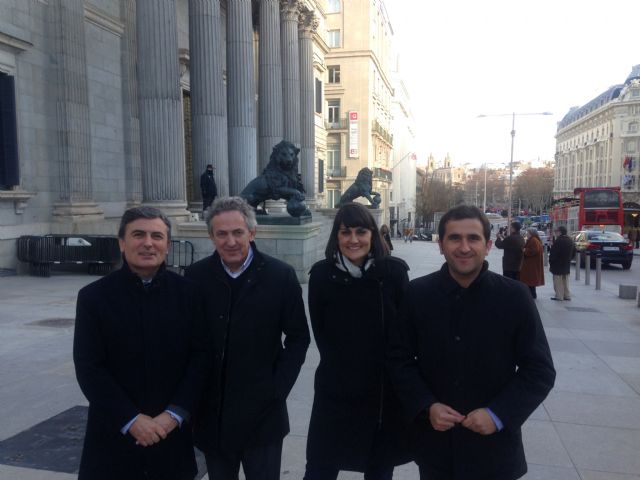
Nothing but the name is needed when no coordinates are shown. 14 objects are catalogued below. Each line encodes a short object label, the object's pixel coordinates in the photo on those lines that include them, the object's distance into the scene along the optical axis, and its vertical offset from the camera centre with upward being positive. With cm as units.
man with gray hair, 263 -77
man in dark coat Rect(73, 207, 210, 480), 241 -77
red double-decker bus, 3005 -35
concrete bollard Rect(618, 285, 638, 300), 1220 -215
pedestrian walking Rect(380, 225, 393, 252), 1287 -71
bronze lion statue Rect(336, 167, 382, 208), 2148 +73
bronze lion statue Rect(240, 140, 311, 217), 1178 +53
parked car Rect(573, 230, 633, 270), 2142 -189
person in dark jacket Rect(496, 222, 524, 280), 1119 -109
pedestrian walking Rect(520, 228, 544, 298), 1102 -130
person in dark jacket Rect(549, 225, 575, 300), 1150 -136
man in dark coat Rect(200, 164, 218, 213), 1561 +59
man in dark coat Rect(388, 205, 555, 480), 241 -78
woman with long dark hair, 281 -87
